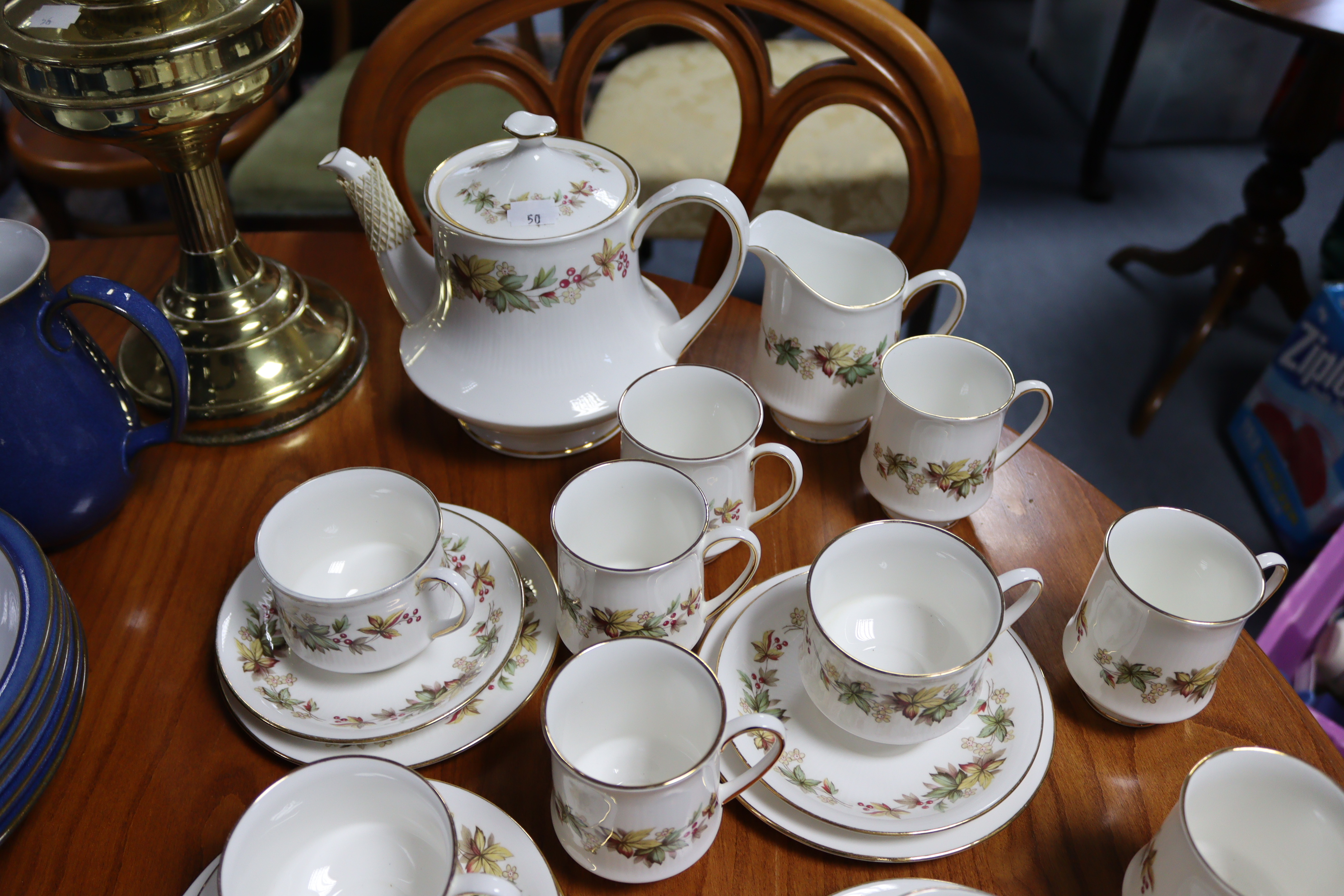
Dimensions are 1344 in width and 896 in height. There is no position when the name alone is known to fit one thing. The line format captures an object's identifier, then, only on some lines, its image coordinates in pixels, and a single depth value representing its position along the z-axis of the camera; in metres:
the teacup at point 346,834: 0.41
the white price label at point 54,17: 0.56
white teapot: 0.60
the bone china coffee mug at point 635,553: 0.51
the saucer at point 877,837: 0.47
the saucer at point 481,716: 0.51
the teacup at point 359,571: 0.50
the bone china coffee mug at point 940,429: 0.60
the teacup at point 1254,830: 0.42
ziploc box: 1.34
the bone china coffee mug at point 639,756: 0.42
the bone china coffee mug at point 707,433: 0.58
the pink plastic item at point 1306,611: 0.97
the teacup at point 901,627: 0.48
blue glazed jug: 0.56
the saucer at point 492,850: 0.44
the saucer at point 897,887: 0.44
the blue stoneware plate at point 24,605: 0.44
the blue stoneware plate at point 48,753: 0.45
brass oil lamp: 0.56
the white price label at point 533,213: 0.60
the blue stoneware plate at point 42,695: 0.44
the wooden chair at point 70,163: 1.45
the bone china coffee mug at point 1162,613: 0.50
